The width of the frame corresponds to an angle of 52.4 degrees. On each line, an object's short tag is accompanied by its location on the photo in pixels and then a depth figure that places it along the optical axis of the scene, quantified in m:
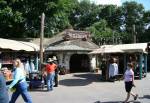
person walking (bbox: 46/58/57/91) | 7.53
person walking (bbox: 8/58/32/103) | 4.69
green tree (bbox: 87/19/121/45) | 24.50
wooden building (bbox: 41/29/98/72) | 14.03
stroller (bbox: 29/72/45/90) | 8.05
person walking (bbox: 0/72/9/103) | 3.41
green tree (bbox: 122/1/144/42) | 26.71
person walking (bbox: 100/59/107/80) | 10.54
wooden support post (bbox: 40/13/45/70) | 9.18
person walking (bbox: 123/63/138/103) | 5.79
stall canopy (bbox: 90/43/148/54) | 9.91
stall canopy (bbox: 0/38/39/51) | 8.17
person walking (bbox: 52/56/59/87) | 8.30
